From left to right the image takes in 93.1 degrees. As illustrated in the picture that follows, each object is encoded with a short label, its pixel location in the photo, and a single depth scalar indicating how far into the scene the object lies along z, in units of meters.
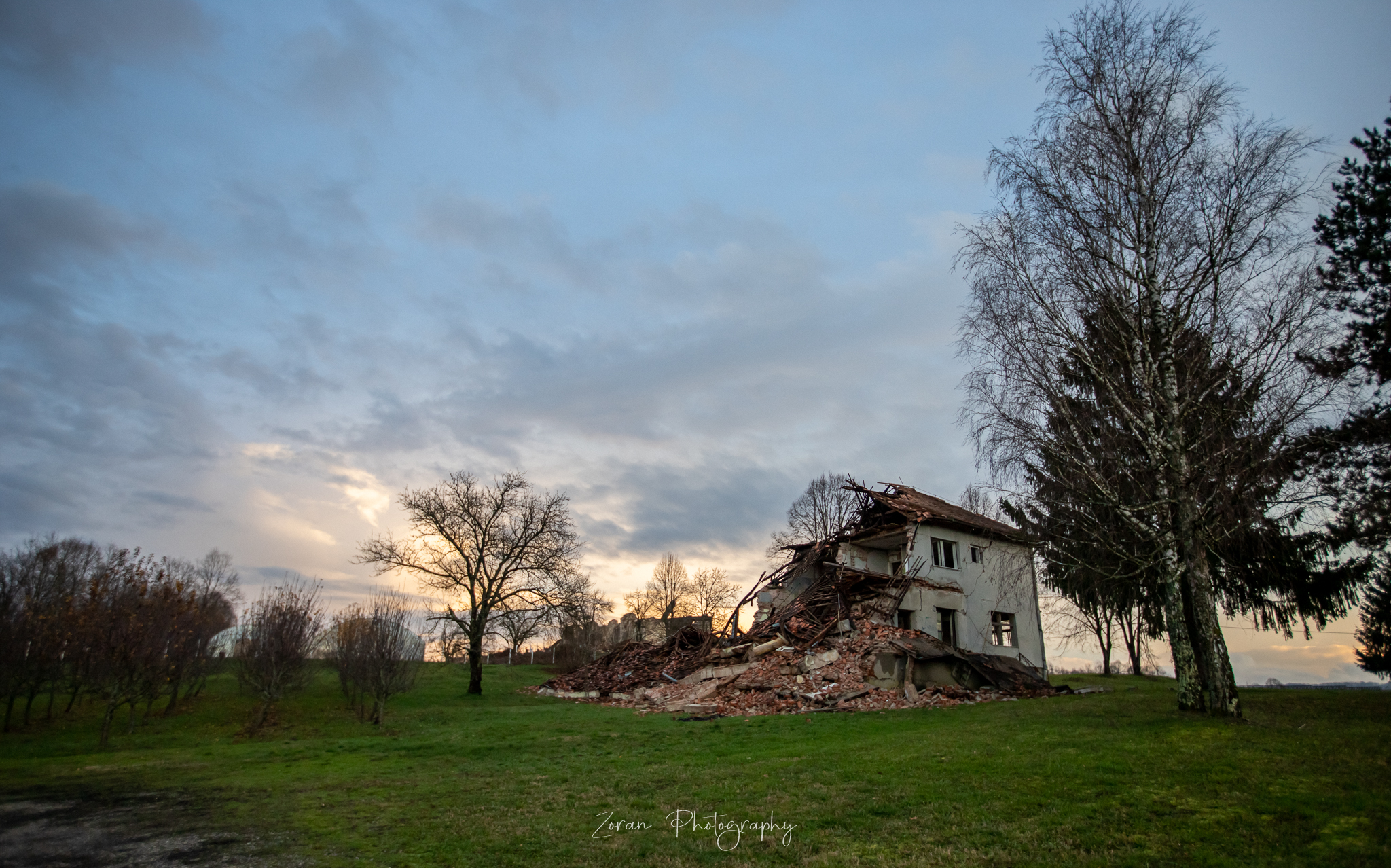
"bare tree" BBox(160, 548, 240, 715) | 23.50
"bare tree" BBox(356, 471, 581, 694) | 35.53
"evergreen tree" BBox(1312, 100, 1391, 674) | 14.38
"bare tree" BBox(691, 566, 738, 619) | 69.56
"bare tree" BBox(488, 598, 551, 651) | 35.84
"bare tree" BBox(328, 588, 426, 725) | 23.48
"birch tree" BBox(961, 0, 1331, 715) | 12.95
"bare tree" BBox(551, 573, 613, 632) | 36.12
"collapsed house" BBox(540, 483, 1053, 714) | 23.91
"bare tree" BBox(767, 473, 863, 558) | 50.84
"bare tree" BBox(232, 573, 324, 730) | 22.33
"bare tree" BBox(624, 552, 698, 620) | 69.44
